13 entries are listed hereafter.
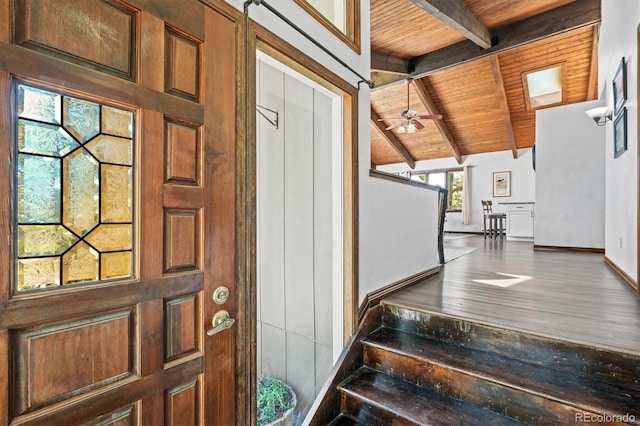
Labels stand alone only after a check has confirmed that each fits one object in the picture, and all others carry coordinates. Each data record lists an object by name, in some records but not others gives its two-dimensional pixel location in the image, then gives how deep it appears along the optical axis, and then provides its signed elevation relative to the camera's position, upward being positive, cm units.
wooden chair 770 -14
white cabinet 701 -22
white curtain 973 +56
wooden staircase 142 -88
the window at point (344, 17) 200 +135
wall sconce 370 +122
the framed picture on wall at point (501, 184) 916 +84
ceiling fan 618 +187
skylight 662 +290
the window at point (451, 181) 1014 +103
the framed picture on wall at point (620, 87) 292 +128
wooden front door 77 +0
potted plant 204 -138
